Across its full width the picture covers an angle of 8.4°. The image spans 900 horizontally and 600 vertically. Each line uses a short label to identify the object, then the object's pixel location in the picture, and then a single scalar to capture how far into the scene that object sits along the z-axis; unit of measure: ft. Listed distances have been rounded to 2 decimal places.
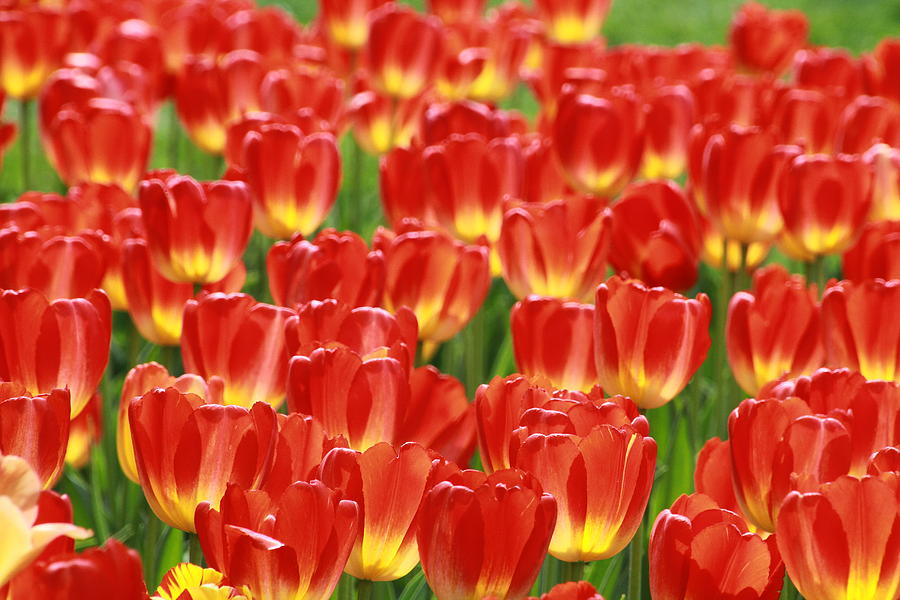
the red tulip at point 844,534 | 9.72
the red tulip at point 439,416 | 10.18
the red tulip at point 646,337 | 10.30
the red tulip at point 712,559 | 9.76
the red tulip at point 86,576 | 9.37
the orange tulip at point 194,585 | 9.53
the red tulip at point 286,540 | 9.67
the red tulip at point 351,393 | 10.04
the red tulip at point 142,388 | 10.06
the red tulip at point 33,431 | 9.83
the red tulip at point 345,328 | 10.21
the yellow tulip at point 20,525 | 9.16
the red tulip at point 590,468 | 9.83
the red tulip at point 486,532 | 9.71
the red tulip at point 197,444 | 9.87
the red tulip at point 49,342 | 10.18
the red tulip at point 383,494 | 9.78
